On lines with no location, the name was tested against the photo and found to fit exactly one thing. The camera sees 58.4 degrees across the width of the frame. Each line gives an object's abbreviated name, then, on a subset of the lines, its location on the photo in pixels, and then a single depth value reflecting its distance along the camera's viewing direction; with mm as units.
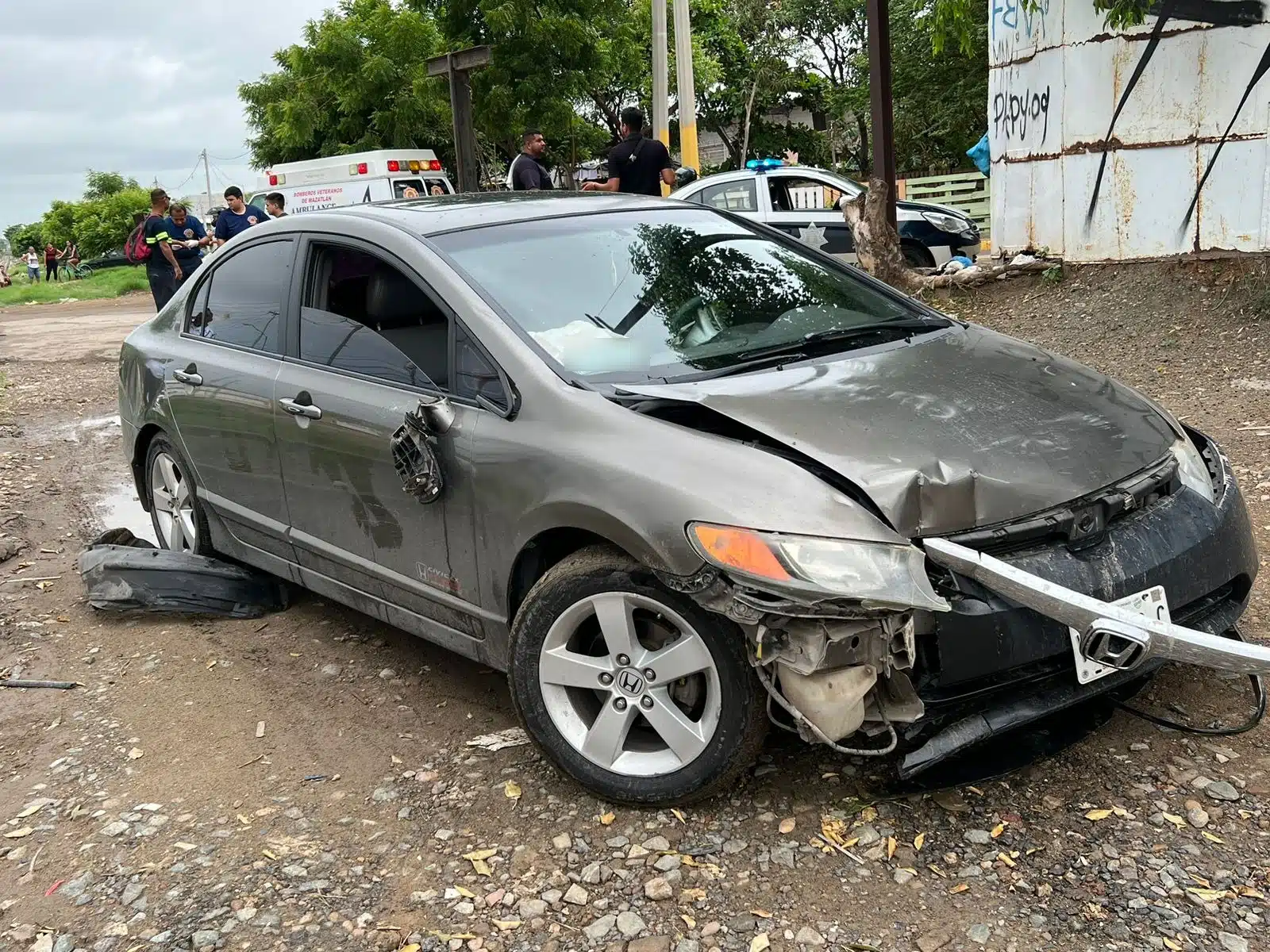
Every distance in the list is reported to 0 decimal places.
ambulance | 21906
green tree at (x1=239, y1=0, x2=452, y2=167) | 26562
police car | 11711
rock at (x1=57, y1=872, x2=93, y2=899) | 2830
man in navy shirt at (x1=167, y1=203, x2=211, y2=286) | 12078
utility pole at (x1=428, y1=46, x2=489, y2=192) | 9898
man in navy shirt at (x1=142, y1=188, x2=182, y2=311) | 11711
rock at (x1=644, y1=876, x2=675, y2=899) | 2656
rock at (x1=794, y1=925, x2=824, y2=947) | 2465
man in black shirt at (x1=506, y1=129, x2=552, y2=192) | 9961
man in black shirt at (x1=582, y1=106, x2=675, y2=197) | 9773
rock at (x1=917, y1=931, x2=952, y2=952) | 2416
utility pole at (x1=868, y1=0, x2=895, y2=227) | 9328
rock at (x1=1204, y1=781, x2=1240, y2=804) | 2848
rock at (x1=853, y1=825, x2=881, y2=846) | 2785
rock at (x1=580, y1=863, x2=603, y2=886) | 2732
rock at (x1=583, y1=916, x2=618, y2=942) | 2547
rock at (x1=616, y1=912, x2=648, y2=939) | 2545
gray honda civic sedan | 2615
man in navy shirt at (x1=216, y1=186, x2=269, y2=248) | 11734
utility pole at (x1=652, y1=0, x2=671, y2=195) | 16391
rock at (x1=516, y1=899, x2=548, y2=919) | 2627
